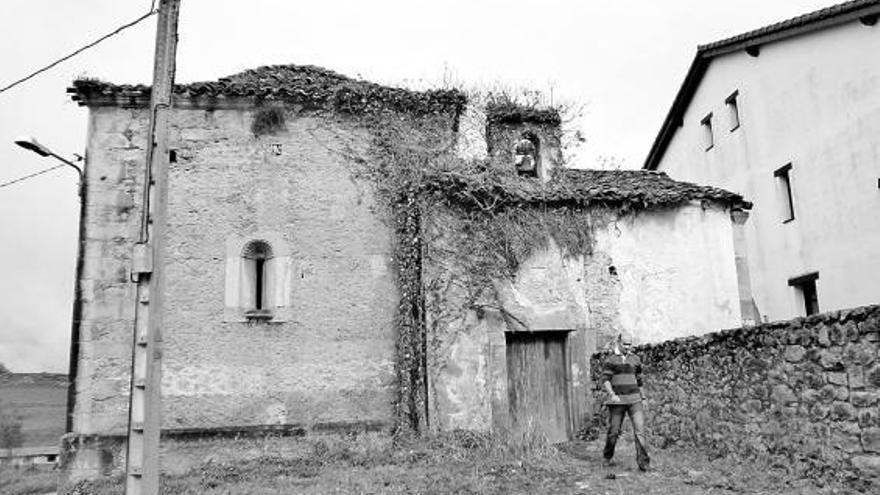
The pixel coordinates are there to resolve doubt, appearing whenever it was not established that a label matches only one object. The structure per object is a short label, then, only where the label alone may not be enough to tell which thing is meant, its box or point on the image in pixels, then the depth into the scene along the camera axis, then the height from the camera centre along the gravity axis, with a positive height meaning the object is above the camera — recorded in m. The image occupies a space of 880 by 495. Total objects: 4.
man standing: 8.46 -0.41
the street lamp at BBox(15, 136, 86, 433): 10.16 +1.02
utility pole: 5.92 +0.78
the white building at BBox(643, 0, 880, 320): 15.57 +5.25
